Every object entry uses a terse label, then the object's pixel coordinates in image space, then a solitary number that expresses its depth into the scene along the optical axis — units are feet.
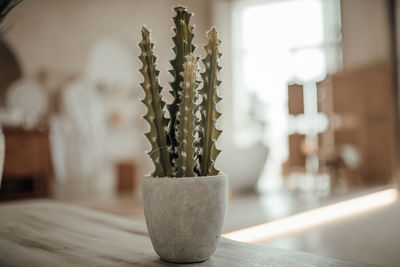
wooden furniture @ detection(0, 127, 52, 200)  15.33
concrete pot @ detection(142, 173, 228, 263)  1.91
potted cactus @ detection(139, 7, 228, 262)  1.92
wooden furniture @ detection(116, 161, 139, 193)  22.38
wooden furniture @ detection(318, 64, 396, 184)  23.57
